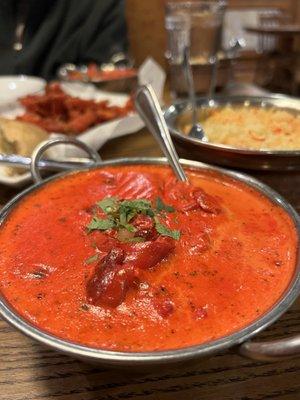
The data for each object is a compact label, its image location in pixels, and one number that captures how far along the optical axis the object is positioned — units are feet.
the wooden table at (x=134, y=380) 0.55
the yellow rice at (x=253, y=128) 1.05
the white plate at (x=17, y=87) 1.64
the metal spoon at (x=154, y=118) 0.88
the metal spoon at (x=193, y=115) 1.11
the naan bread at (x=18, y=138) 1.08
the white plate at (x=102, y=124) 1.09
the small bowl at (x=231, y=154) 0.86
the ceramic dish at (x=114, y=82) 1.73
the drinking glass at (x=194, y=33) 1.59
